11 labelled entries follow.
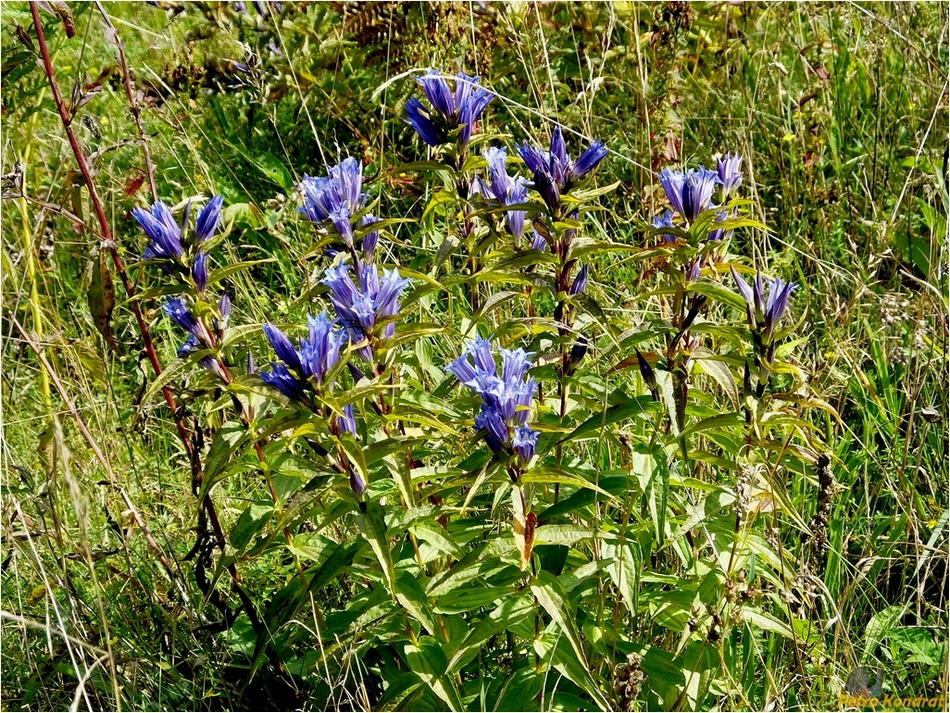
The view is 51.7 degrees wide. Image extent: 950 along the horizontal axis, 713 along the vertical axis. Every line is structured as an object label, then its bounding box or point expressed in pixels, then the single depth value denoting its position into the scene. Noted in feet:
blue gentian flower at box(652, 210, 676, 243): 6.24
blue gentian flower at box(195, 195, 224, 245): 5.94
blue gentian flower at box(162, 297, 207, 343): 5.99
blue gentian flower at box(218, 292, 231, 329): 6.29
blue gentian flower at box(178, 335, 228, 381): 6.11
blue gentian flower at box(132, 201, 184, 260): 5.77
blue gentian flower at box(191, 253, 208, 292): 5.93
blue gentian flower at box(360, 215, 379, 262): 6.31
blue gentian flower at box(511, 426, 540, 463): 5.39
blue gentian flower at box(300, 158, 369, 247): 6.07
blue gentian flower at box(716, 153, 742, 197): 6.37
